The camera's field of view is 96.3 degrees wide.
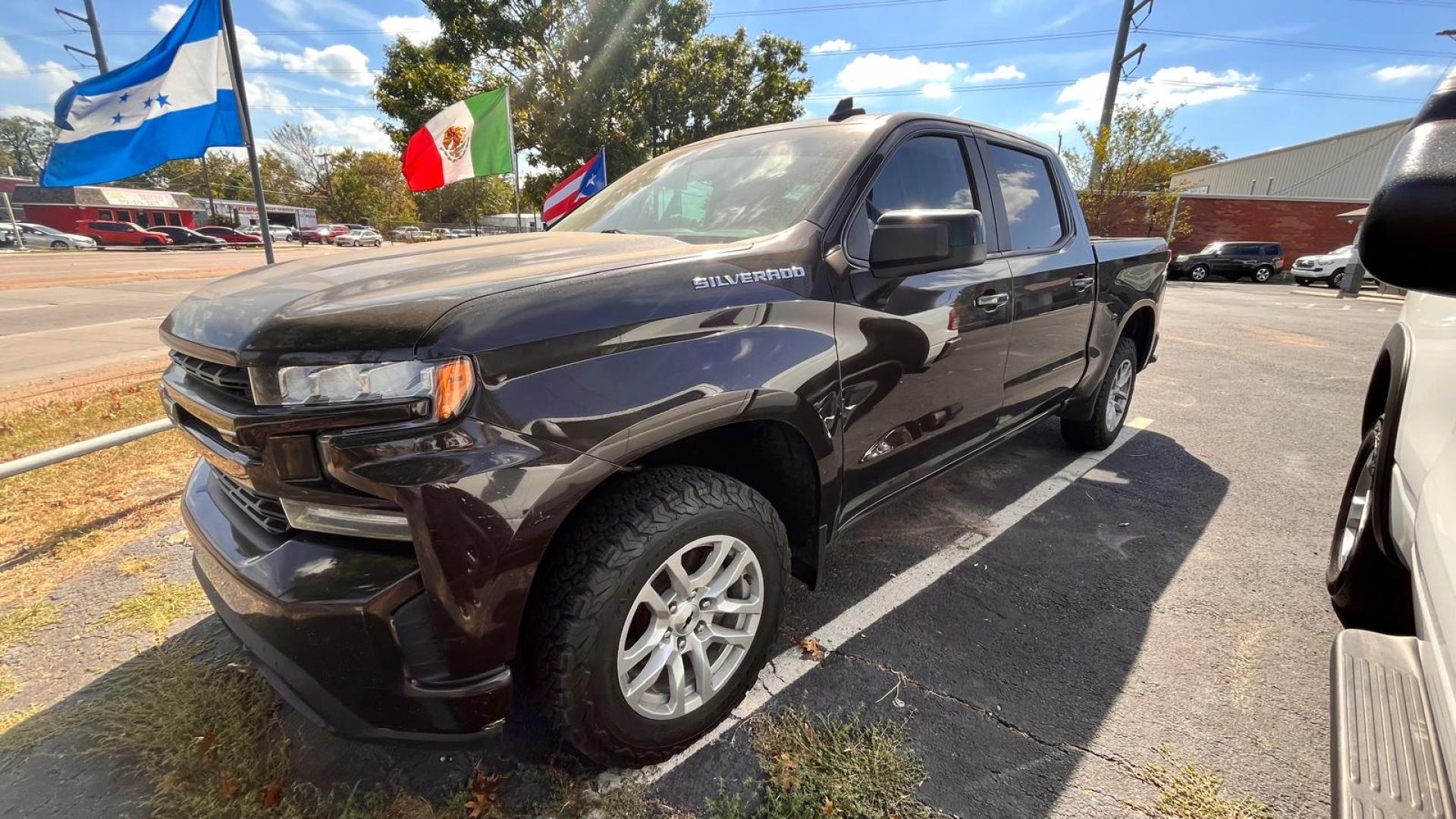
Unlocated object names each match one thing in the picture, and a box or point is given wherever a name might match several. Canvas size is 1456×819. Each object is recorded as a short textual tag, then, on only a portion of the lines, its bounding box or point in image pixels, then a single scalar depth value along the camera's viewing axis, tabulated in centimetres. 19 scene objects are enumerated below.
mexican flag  761
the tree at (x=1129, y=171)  2462
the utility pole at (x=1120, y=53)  2028
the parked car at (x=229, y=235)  4388
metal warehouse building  3412
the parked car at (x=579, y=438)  140
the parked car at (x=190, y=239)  4019
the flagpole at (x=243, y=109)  440
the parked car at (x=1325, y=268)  2239
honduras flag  440
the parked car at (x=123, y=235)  3853
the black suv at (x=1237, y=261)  2552
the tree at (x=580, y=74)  1823
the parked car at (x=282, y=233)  4731
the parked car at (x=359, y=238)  4459
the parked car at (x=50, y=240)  3575
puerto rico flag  930
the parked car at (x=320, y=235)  4881
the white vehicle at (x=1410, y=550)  88
